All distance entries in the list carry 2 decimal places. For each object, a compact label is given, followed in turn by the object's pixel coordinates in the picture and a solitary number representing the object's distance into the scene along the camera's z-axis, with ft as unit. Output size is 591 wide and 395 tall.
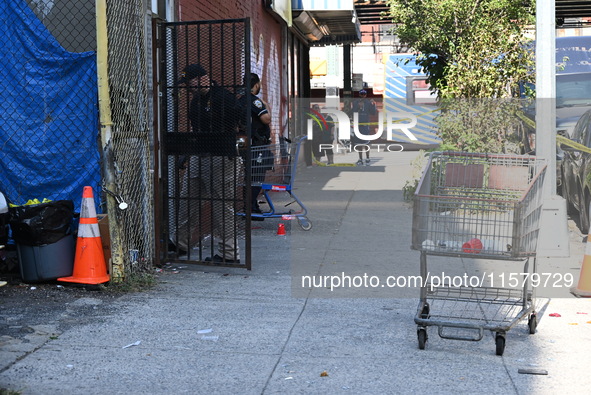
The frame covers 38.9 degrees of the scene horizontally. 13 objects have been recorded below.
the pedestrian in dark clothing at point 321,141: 78.79
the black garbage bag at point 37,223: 23.67
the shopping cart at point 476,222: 18.03
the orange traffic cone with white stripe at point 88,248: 23.87
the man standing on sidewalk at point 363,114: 91.91
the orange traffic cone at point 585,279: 23.82
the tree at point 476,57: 42.60
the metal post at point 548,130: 30.09
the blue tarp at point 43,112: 25.66
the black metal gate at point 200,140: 26.71
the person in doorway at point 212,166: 26.78
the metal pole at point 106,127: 23.98
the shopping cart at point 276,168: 34.68
